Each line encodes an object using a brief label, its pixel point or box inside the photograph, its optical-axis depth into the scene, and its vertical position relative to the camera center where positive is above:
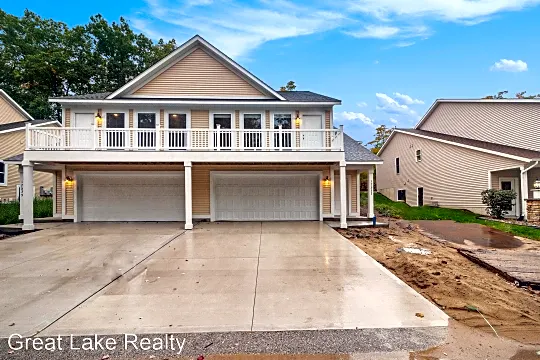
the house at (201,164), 12.81 +1.12
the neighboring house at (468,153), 15.50 +1.92
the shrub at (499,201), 14.41 -0.64
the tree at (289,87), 31.17 +10.43
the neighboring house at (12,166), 17.03 +1.85
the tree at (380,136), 35.44 +6.11
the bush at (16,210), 12.73 -0.72
